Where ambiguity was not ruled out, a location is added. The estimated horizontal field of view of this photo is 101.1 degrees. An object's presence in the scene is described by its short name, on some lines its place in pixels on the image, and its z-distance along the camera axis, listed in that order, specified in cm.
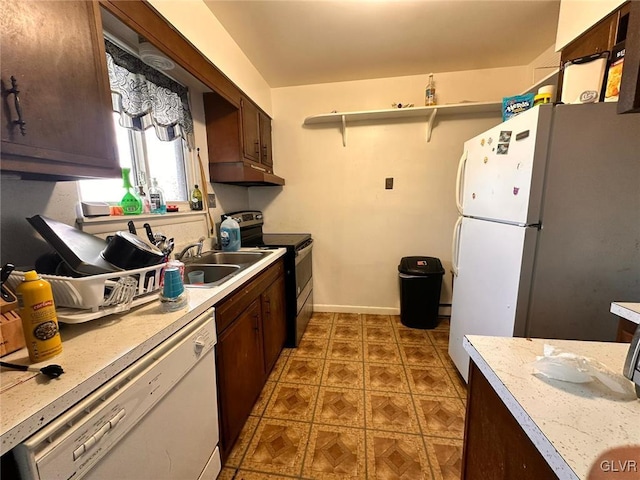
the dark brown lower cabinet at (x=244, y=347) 122
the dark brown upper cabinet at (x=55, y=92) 70
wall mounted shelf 235
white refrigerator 118
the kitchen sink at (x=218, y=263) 160
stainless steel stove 225
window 133
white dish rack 77
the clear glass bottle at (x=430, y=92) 240
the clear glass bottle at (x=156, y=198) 157
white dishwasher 53
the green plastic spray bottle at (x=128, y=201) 137
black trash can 254
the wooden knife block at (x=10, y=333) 65
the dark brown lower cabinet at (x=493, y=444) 54
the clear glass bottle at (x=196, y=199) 194
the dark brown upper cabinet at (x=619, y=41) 50
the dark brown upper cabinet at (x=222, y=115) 119
